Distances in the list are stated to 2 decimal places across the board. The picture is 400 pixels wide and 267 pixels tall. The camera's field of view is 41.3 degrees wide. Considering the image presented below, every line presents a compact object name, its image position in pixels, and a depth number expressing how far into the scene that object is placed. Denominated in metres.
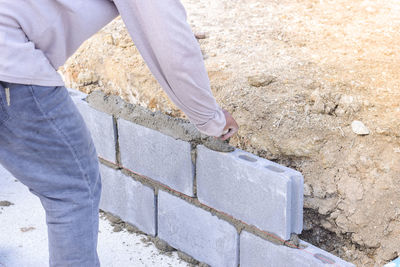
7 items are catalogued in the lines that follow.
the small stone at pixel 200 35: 4.10
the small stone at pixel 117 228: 3.32
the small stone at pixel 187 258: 3.01
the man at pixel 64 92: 1.83
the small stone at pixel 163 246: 3.13
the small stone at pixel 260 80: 3.25
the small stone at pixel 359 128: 2.84
